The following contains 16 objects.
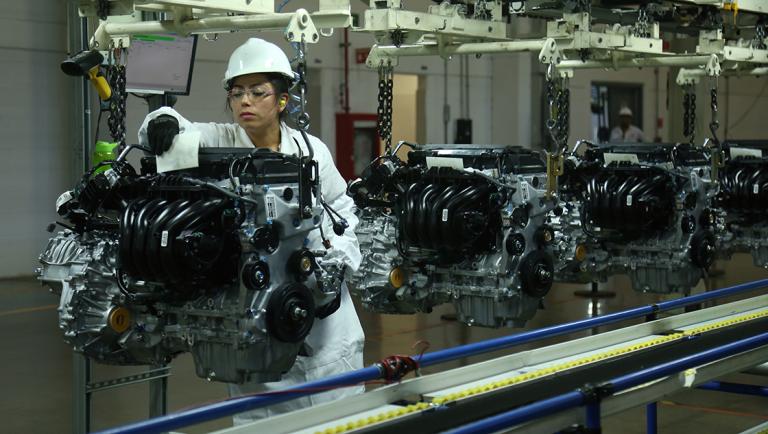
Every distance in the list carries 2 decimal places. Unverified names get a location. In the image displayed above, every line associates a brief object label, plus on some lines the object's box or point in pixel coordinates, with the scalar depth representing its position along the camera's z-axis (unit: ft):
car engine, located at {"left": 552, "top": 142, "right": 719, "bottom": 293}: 26.14
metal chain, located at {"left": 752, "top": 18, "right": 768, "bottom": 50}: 28.76
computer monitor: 19.12
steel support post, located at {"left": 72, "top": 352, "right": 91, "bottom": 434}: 17.21
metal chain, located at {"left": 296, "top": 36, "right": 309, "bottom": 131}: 14.10
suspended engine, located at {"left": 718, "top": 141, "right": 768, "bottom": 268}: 29.71
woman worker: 14.05
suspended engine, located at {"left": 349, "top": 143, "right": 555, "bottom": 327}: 21.94
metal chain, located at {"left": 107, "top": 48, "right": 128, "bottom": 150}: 15.49
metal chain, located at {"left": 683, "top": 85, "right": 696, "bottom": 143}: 27.96
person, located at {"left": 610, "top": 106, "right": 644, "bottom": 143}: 44.93
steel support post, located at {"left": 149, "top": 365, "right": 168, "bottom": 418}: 18.16
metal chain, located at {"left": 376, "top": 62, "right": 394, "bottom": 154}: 22.25
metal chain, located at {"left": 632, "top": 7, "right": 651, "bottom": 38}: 24.67
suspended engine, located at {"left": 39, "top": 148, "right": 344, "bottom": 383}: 14.33
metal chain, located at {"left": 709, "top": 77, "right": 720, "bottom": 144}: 25.98
